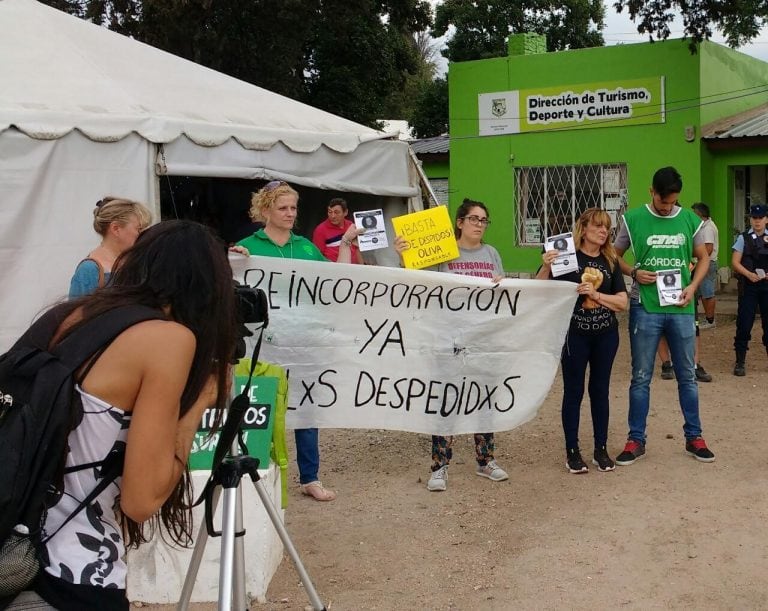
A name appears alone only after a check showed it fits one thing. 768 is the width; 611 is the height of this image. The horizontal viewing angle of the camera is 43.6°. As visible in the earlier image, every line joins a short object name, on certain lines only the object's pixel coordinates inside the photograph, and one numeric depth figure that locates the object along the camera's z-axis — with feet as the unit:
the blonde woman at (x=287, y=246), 18.45
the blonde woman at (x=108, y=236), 15.94
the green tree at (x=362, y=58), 70.54
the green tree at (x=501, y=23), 103.91
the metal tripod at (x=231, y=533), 9.14
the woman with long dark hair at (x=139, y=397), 7.00
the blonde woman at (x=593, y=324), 19.43
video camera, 9.61
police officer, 31.76
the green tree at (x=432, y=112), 106.01
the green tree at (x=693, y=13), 48.21
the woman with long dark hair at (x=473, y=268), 19.49
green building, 55.72
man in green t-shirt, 20.12
